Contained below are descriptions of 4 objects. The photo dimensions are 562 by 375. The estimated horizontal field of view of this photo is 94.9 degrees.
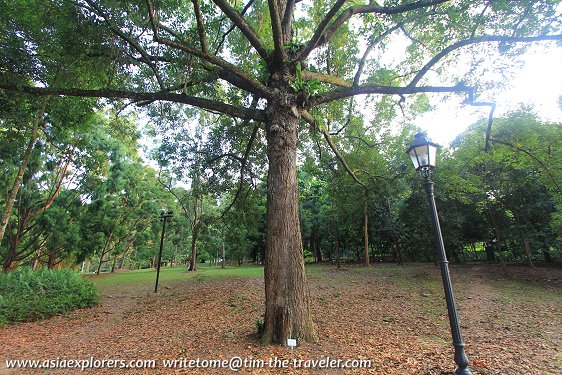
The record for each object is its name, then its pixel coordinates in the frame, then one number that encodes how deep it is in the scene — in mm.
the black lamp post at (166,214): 10777
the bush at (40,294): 6562
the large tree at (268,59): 4113
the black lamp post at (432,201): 2909
